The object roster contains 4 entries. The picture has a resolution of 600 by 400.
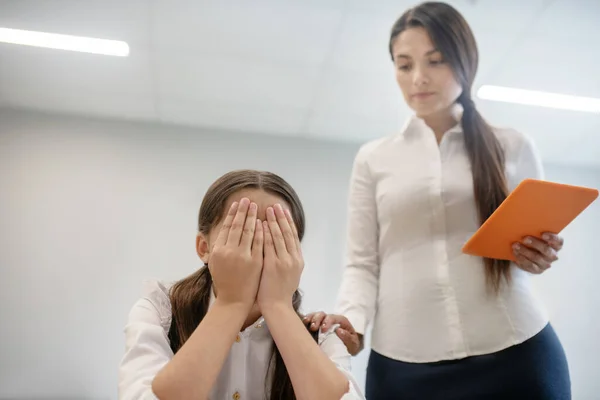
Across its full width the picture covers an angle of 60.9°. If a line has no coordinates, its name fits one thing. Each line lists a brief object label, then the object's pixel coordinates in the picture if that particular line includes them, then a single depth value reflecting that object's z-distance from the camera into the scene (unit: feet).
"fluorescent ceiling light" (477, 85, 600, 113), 9.19
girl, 2.10
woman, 2.74
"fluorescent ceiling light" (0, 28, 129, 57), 8.04
